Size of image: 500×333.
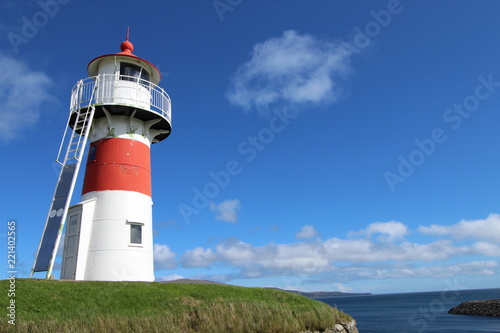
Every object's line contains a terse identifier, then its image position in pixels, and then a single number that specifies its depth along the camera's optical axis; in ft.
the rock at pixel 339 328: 49.15
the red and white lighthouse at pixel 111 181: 53.11
